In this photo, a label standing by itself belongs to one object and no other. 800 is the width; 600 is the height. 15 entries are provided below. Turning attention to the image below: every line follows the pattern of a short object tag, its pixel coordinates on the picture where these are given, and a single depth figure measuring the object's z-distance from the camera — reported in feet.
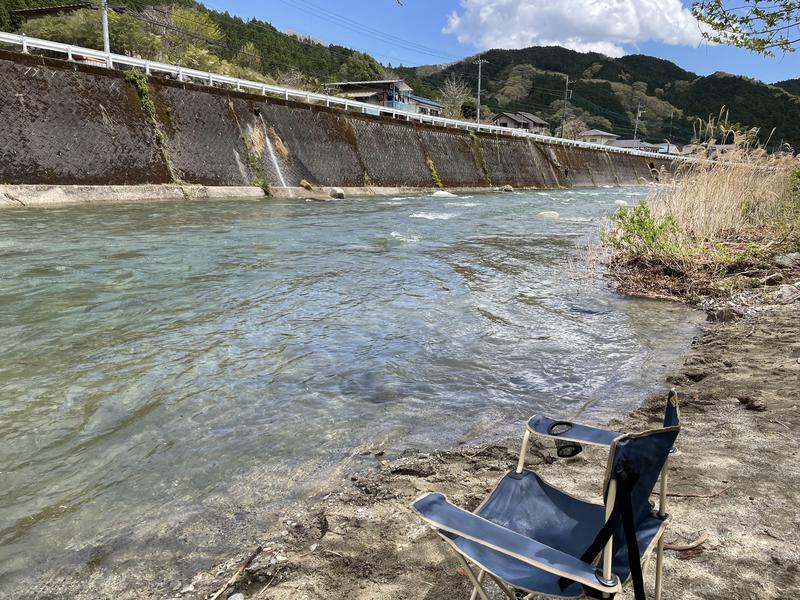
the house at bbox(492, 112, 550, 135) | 286.05
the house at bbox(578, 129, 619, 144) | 326.03
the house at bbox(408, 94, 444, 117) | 214.30
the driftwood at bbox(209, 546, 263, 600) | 6.95
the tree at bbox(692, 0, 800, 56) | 17.71
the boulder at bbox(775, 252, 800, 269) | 25.08
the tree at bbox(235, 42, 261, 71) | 192.65
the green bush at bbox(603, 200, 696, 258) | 26.00
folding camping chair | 4.63
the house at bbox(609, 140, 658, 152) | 305.73
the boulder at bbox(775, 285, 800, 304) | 20.99
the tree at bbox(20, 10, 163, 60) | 121.08
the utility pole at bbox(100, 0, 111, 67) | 72.33
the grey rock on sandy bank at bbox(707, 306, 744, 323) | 19.97
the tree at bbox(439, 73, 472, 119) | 221.05
